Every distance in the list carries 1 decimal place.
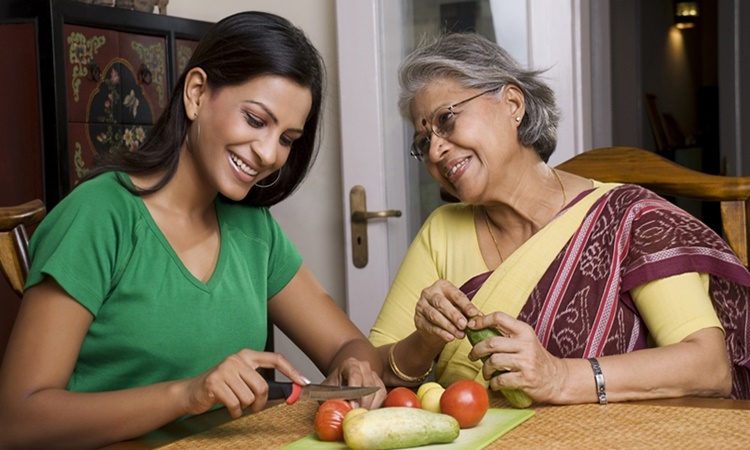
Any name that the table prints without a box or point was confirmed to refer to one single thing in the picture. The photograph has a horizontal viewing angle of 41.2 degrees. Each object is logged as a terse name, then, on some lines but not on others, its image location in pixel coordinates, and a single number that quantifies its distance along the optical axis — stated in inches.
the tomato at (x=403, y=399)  57.2
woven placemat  51.4
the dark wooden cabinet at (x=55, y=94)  106.9
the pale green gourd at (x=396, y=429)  50.8
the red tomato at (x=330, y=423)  53.8
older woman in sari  66.3
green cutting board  51.9
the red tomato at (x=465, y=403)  54.6
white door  125.9
